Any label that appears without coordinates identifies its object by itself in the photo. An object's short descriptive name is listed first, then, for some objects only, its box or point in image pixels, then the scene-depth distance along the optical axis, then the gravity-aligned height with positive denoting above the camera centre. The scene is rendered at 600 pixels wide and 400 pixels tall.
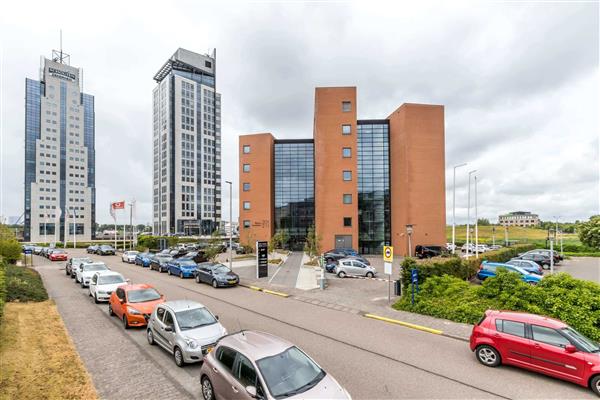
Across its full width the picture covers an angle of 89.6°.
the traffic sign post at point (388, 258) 15.50 -2.67
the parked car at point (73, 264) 24.02 -4.59
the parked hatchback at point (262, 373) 5.32 -3.14
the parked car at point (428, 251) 38.44 -5.51
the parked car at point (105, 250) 47.12 -6.66
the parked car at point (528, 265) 23.67 -4.67
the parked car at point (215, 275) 20.58 -4.74
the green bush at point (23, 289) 14.90 -4.28
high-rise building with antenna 102.94 +20.21
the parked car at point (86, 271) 19.84 -4.33
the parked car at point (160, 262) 28.46 -5.24
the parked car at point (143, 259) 32.92 -5.66
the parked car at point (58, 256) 39.22 -6.20
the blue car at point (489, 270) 21.30 -4.53
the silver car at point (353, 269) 24.91 -5.07
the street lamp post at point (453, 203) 29.28 +0.46
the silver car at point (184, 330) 8.18 -3.56
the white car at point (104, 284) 15.41 -4.01
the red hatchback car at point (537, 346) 7.14 -3.57
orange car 11.39 -3.81
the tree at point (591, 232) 44.19 -3.74
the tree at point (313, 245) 32.19 -4.06
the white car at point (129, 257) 36.88 -5.97
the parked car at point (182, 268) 24.81 -5.02
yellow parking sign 15.87 -2.42
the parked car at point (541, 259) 31.09 -5.32
